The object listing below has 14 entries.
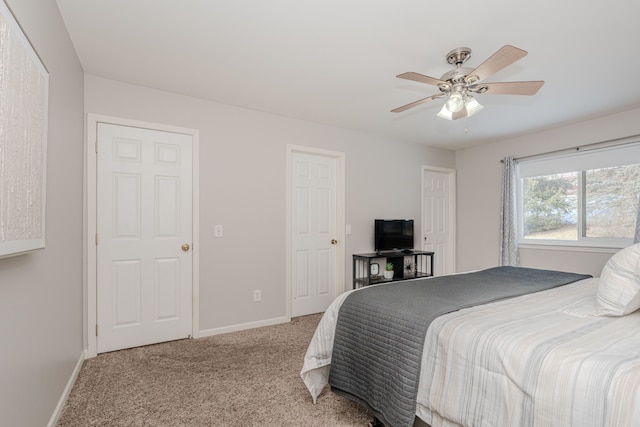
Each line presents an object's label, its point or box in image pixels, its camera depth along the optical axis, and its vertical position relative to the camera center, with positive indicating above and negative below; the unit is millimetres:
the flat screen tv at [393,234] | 4398 -285
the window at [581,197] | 3660 +206
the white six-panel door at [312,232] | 3941 -224
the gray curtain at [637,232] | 3389 -189
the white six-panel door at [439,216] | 5141 -38
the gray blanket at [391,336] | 1484 -619
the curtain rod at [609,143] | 3541 +804
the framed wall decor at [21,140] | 1079 +280
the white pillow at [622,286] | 1443 -326
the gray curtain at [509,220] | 4504 -87
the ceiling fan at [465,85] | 2076 +869
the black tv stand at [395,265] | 4215 -722
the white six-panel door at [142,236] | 2846 -209
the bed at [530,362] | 1005 -528
